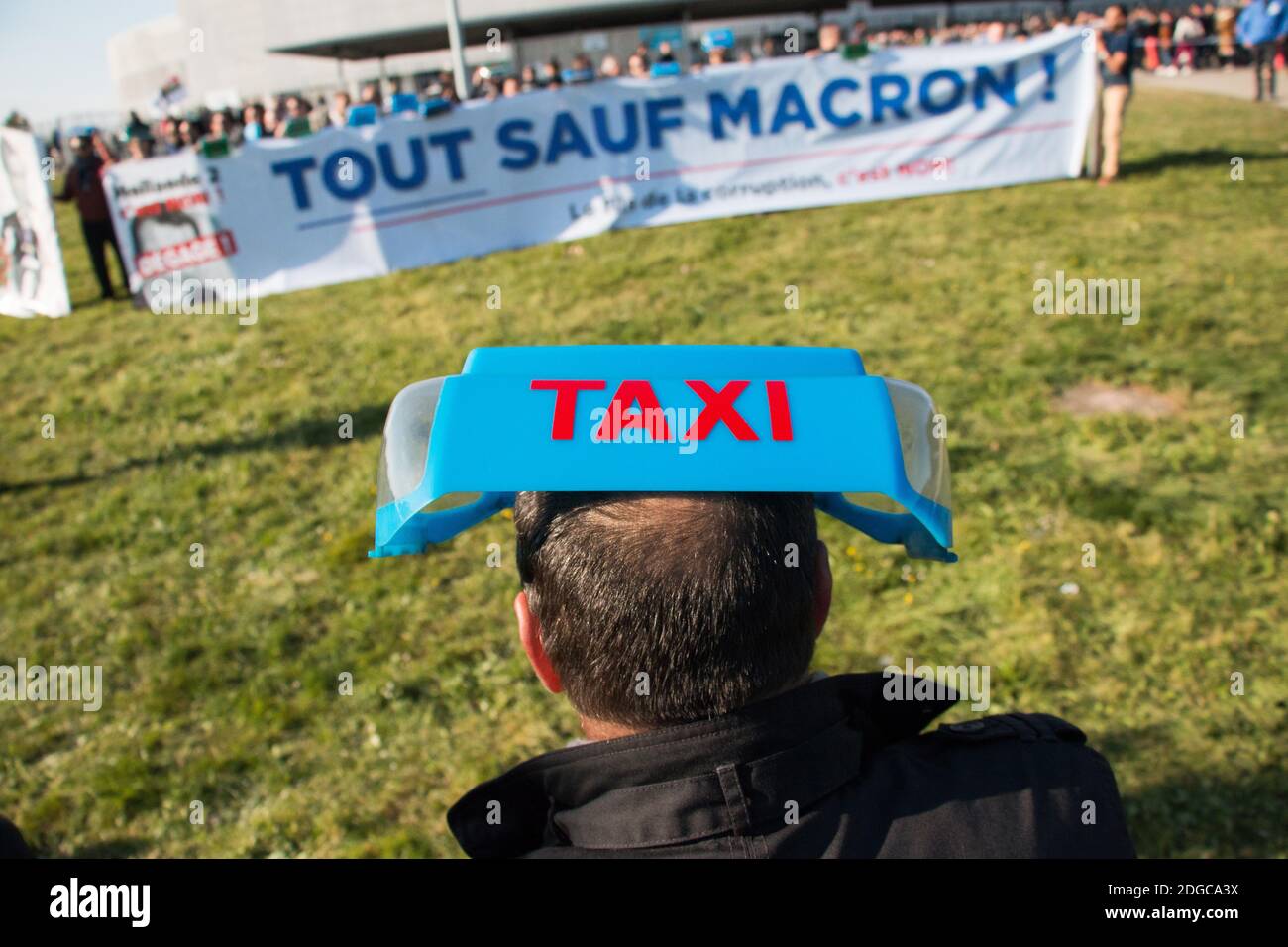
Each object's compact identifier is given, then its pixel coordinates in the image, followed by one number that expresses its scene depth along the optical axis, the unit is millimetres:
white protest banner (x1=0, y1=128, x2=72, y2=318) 5574
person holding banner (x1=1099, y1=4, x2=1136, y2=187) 9461
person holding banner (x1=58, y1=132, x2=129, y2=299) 10062
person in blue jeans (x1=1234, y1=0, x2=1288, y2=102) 13805
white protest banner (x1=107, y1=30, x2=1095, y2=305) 9133
